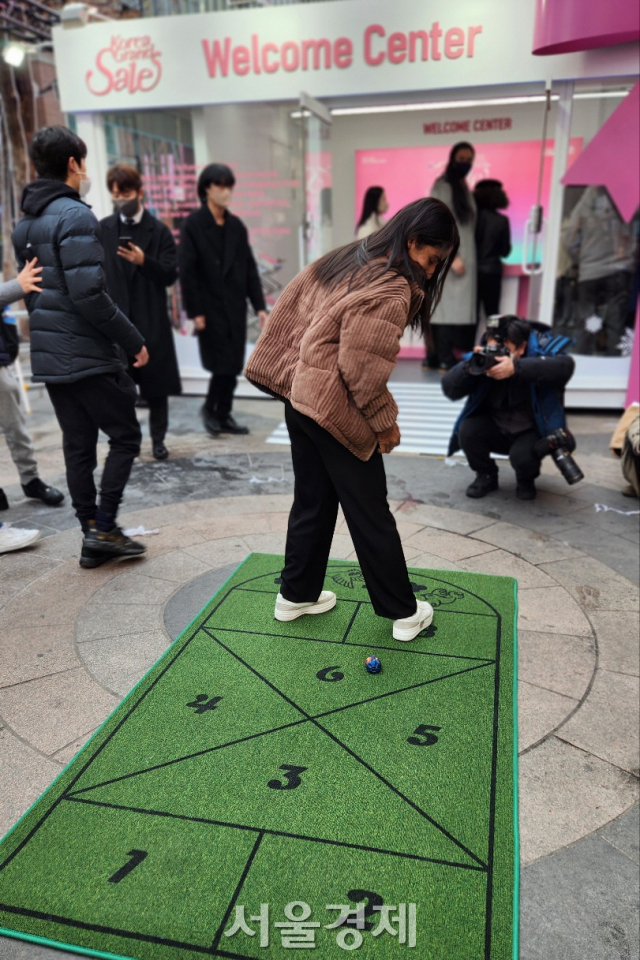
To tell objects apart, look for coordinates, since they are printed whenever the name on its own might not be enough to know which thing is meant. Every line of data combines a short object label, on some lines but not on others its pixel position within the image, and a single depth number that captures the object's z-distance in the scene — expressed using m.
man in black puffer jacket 3.22
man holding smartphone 4.85
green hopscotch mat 1.72
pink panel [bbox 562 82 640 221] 5.68
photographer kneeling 4.25
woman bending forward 2.32
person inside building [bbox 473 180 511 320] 7.48
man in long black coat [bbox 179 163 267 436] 5.43
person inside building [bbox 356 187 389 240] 7.79
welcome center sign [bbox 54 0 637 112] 6.02
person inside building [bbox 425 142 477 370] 7.33
